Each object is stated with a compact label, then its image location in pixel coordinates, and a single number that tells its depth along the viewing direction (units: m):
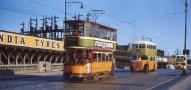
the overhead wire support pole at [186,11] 36.98
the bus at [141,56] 40.04
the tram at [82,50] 22.79
